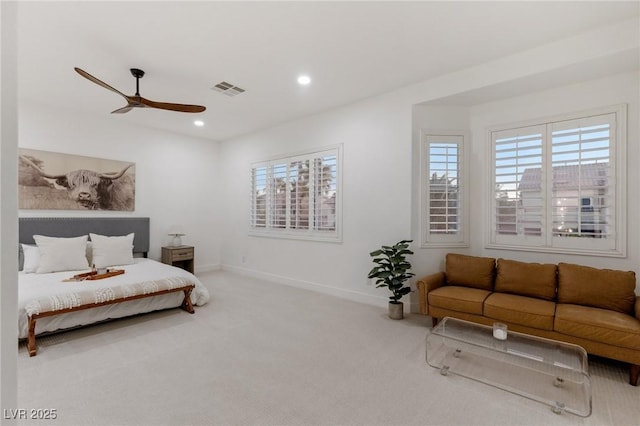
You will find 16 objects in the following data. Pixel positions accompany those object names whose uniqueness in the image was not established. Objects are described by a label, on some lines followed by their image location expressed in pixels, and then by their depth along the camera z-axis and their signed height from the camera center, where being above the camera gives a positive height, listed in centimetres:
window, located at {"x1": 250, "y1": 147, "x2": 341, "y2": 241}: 476 +28
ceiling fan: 326 +120
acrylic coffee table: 205 -113
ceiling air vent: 382 +163
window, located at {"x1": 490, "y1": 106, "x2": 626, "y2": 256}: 305 +30
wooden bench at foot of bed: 273 -91
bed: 291 -79
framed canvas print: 438 +47
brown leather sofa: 237 -86
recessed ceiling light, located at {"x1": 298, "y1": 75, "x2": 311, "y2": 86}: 360 +162
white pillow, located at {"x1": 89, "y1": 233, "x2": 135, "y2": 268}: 429 -57
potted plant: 363 -76
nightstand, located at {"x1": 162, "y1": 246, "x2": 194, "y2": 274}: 545 -80
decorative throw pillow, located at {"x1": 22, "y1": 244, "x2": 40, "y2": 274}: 383 -60
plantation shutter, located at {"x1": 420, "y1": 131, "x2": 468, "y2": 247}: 393 +28
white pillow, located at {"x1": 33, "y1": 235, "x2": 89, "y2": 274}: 383 -56
